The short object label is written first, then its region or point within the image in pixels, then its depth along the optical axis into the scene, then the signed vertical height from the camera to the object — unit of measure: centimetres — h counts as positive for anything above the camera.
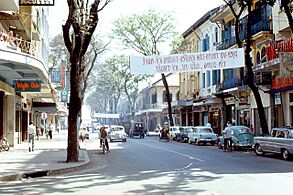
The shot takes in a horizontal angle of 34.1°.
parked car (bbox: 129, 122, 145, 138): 5881 -75
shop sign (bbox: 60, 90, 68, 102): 5063 +311
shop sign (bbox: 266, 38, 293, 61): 2955 +470
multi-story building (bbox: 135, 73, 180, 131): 8325 +403
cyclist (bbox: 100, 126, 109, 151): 2878 -57
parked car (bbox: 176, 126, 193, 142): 4379 -104
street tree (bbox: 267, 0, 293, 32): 2454 +590
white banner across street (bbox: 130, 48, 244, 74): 2570 +330
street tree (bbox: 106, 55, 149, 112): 7919 +877
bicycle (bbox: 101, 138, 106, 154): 2872 -129
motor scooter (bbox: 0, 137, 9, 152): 2752 -108
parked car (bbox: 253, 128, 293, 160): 2277 -109
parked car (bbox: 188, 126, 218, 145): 3831 -108
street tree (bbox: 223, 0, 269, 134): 2981 +282
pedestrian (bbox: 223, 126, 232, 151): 3008 -93
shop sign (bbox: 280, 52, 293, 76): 2636 +315
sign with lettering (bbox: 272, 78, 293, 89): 3101 +259
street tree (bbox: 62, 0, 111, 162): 2066 +322
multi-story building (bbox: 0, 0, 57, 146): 2211 +289
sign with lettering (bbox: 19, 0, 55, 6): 2726 +731
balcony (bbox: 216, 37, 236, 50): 4254 +723
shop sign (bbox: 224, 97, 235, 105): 4428 +205
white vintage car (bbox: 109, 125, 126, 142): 4500 -102
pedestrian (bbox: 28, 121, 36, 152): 2741 -48
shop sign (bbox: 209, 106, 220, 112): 4952 +143
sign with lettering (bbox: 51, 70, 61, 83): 4314 +451
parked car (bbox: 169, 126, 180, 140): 4868 -81
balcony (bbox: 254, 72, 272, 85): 3438 +314
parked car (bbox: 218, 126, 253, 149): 3008 -95
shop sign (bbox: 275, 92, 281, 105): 3381 +165
